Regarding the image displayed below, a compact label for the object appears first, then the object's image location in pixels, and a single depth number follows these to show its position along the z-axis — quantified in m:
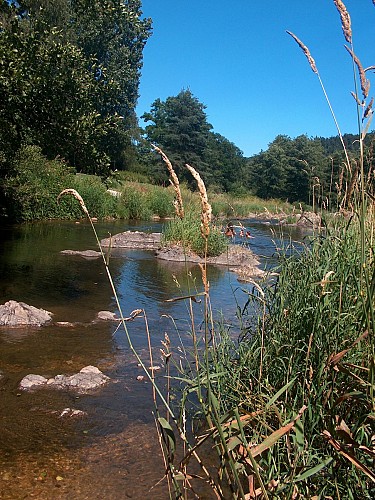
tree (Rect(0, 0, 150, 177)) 8.91
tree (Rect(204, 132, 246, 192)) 64.79
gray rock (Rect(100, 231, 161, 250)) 16.66
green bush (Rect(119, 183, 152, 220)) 26.03
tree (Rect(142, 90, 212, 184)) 58.03
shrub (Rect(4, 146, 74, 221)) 17.34
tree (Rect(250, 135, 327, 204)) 51.38
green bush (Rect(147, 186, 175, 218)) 27.77
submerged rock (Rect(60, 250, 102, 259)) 13.55
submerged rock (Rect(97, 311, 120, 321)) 7.60
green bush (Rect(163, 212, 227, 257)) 14.78
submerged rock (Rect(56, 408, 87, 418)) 4.46
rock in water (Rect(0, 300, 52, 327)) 6.91
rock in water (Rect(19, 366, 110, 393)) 5.01
